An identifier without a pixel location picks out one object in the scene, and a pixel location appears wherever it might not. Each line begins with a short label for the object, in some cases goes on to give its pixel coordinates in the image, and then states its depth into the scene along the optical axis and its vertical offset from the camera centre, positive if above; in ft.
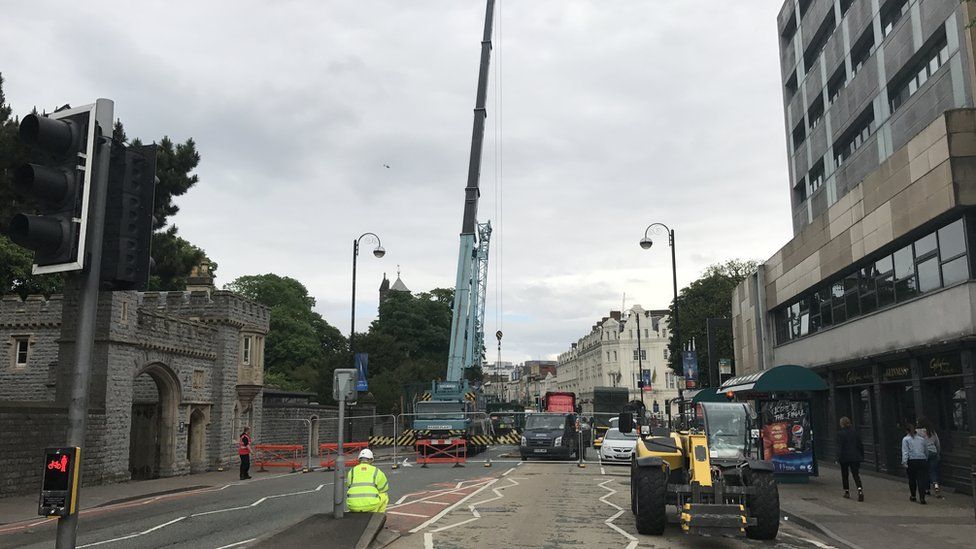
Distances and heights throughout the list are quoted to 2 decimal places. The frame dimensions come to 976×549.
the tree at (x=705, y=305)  194.39 +23.49
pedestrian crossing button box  15.53 -1.77
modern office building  56.75 +15.24
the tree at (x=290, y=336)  205.67 +18.00
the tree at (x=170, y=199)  114.73 +30.59
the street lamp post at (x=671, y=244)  96.58 +19.42
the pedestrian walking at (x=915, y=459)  50.11 -4.39
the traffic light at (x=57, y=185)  15.44 +4.46
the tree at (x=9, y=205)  84.64 +21.89
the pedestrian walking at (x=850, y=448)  52.68 -3.85
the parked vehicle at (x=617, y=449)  92.17 -6.66
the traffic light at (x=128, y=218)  16.67 +4.07
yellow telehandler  34.99 -4.34
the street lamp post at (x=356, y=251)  107.76 +20.90
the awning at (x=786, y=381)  63.98 +1.12
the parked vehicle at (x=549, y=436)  100.07 -5.50
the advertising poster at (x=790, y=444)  63.62 -4.28
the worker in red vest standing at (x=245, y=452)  79.92 -5.91
